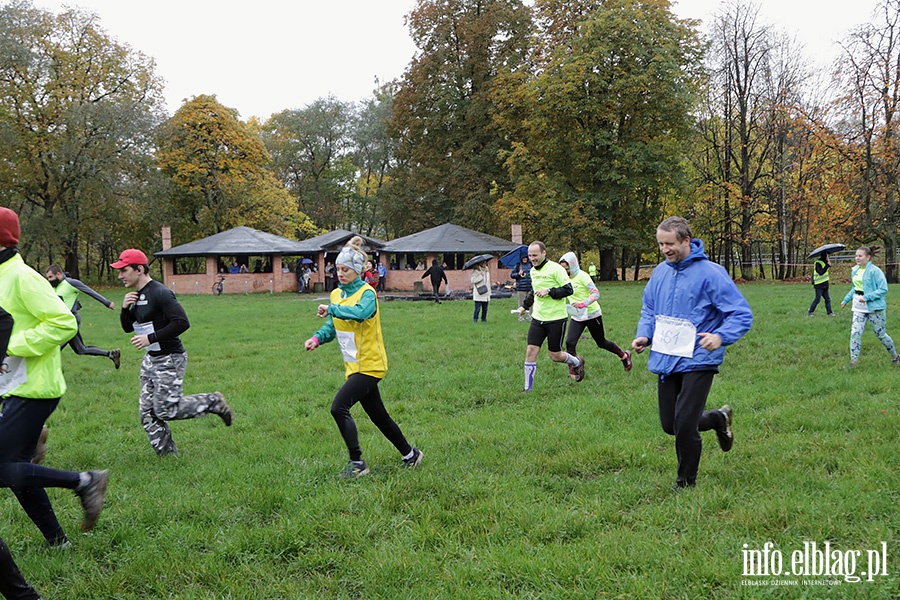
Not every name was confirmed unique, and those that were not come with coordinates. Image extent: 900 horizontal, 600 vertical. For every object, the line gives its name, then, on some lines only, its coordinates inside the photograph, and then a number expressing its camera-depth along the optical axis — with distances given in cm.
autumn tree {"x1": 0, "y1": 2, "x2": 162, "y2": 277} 3712
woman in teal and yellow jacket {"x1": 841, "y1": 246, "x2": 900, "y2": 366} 940
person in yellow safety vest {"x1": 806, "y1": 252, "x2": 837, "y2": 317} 1579
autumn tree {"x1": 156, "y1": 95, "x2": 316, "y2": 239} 4384
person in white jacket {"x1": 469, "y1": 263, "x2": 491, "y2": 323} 1789
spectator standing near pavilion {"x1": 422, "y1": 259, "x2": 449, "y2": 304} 2448
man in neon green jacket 364
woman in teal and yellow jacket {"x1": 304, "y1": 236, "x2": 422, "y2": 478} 526
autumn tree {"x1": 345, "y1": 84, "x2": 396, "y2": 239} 6072
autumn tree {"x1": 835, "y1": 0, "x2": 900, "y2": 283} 2964
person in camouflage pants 577
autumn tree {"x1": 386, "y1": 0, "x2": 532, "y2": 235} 4159
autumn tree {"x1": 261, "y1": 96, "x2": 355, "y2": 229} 6012
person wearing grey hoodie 946
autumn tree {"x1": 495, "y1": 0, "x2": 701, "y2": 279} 3394
